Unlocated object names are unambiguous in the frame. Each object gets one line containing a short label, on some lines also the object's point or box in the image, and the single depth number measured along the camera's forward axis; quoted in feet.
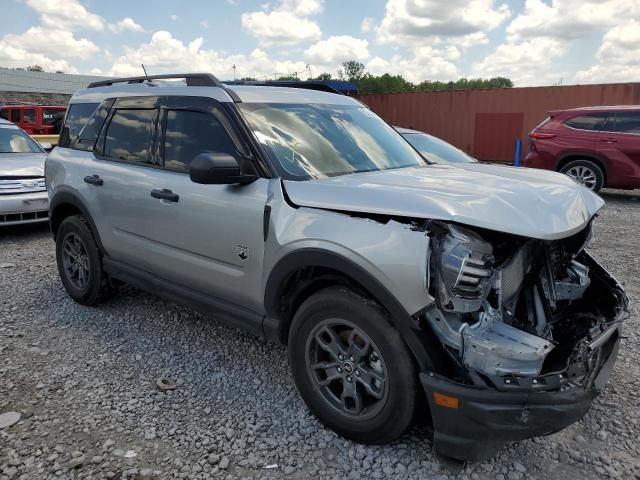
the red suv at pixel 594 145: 30.99
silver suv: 7.19
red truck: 46.01
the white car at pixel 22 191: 22.29
